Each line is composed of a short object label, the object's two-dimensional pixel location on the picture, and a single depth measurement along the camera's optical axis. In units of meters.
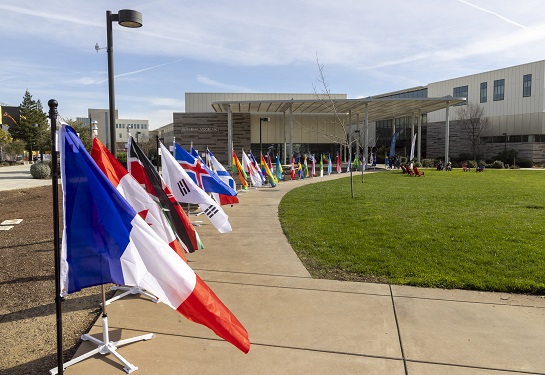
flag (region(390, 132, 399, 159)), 34.04
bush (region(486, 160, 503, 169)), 41.79
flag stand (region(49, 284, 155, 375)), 3.66
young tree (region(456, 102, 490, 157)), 50.09
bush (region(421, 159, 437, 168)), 42.28
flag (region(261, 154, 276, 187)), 20.80
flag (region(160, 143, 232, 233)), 6.80
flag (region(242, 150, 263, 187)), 18.97
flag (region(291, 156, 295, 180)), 26.61
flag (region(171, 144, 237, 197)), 9.17
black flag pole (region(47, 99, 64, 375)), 2.87
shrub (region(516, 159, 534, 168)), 44.09
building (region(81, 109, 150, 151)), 70.52
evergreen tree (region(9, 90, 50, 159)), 71.69
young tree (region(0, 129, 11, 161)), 57.61
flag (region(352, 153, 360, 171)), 33.79
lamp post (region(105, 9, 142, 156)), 7.40
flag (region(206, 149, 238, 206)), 9.27
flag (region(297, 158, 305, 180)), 27.30
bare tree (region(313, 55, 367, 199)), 34.54
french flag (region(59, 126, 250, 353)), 3.18
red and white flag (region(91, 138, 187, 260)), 4.50
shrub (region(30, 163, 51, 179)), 27.34
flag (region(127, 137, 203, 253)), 5.23
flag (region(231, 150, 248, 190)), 17.67
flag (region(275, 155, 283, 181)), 25.27
